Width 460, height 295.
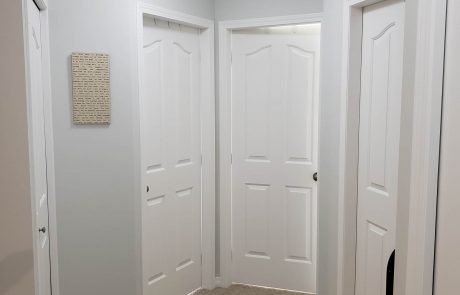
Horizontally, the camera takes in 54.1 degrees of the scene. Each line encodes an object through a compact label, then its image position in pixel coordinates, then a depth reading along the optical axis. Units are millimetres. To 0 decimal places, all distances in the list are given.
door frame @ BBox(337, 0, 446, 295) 1544
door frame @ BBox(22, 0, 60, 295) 2250
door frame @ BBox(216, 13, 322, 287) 3288
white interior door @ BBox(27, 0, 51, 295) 1979
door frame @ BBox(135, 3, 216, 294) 3318
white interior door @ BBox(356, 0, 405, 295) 2162
